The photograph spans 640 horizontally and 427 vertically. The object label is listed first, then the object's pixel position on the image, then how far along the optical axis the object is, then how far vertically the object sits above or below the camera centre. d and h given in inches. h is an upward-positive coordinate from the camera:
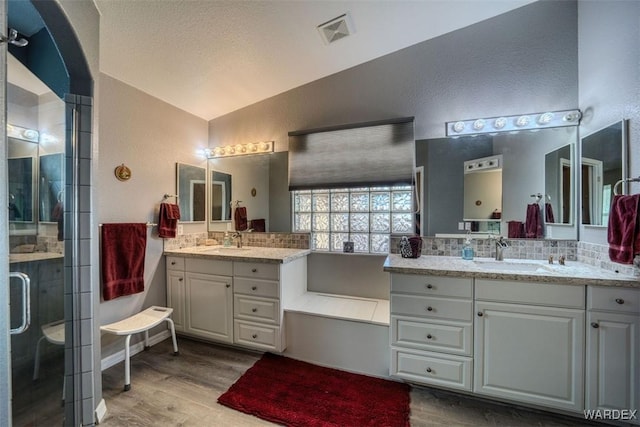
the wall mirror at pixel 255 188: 110.5 +10.6
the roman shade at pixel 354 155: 92.9 +21.6
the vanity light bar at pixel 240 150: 111.4 +27.8
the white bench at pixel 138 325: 73.1 -35.1
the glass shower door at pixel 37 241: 44.8 -5.8
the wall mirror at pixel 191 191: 110.5 +9.0
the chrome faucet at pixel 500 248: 81.0 -11.2
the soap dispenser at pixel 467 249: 83.8 -12.1
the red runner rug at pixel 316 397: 62.7 -49.9
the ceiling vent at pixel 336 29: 74.5 +55.1
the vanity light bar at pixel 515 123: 77.8 +28.3
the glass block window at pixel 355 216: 96.0 -1.6
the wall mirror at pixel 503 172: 81.3 +13.5
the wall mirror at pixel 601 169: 64.4 +11.7
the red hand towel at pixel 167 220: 99.6 -3.4
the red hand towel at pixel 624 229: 55.3 -3.7
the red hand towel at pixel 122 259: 83.4 -16.1
